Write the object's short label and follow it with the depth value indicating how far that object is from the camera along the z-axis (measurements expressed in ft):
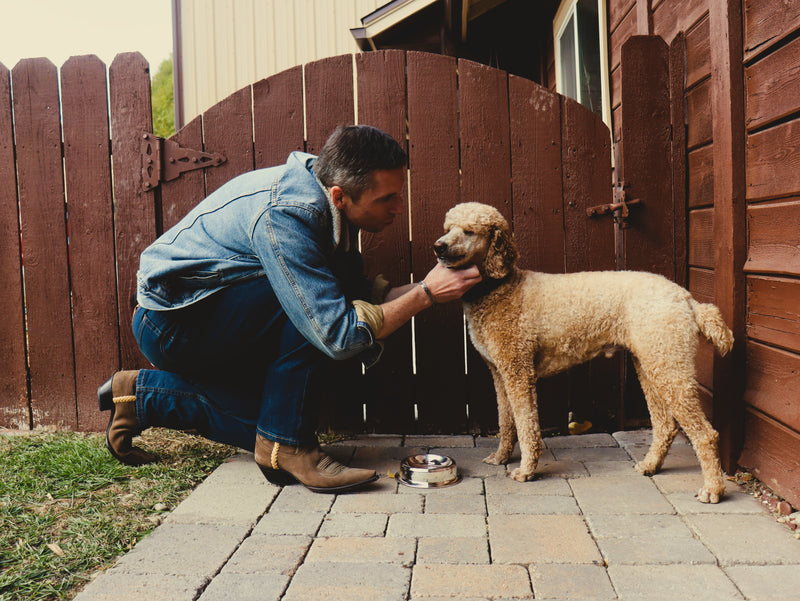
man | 8.80
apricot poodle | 8.71
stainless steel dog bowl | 9.33
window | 16.30
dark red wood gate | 11.78
